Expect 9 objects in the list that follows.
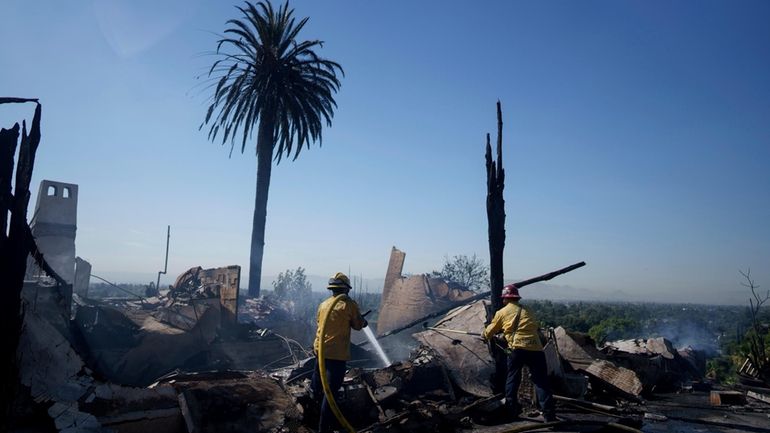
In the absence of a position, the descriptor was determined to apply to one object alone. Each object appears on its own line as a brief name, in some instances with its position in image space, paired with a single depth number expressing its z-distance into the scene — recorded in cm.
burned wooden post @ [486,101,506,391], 896
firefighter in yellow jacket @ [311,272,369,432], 616
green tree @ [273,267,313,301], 2527
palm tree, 2061
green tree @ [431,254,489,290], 2815
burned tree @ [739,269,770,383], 1203
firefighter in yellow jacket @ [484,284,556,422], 690
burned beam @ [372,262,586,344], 938
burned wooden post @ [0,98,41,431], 418
